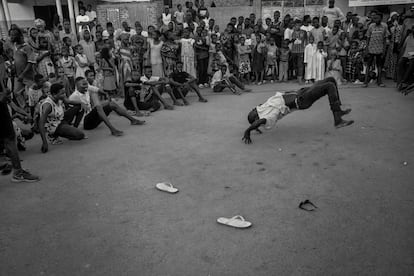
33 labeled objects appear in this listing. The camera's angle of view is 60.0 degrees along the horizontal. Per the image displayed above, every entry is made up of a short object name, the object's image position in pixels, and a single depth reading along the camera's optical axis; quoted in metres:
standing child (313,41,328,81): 10.09
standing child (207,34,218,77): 10.20
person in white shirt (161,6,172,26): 11.48
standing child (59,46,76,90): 8.36
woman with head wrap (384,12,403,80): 9.45
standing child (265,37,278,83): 10.42
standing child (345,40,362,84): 9.83
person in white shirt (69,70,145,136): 6.28
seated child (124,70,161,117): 7.67
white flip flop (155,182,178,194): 3.96
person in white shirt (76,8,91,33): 11.54
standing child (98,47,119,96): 9.03
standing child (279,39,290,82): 10.47
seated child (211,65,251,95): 9.34
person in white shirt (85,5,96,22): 12.61
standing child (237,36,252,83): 10.32
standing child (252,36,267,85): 10.38
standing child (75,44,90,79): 8.70
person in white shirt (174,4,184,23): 11.64
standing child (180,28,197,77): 10.02
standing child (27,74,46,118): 6.82
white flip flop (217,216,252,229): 3.21
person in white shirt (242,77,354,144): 5.34
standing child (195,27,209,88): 10.16
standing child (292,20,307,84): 10.38
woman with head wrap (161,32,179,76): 9.62
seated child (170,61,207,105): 8.59
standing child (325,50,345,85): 9.98
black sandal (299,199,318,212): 3.45
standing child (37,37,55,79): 7.91
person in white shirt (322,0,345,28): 10.90
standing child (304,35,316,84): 10.23
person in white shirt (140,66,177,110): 7.98
